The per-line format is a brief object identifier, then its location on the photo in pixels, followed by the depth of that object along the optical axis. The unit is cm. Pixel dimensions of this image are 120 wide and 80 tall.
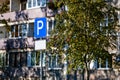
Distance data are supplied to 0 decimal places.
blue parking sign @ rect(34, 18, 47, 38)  939
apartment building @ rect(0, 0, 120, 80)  1918
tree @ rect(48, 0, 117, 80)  1359
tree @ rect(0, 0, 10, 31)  1940
